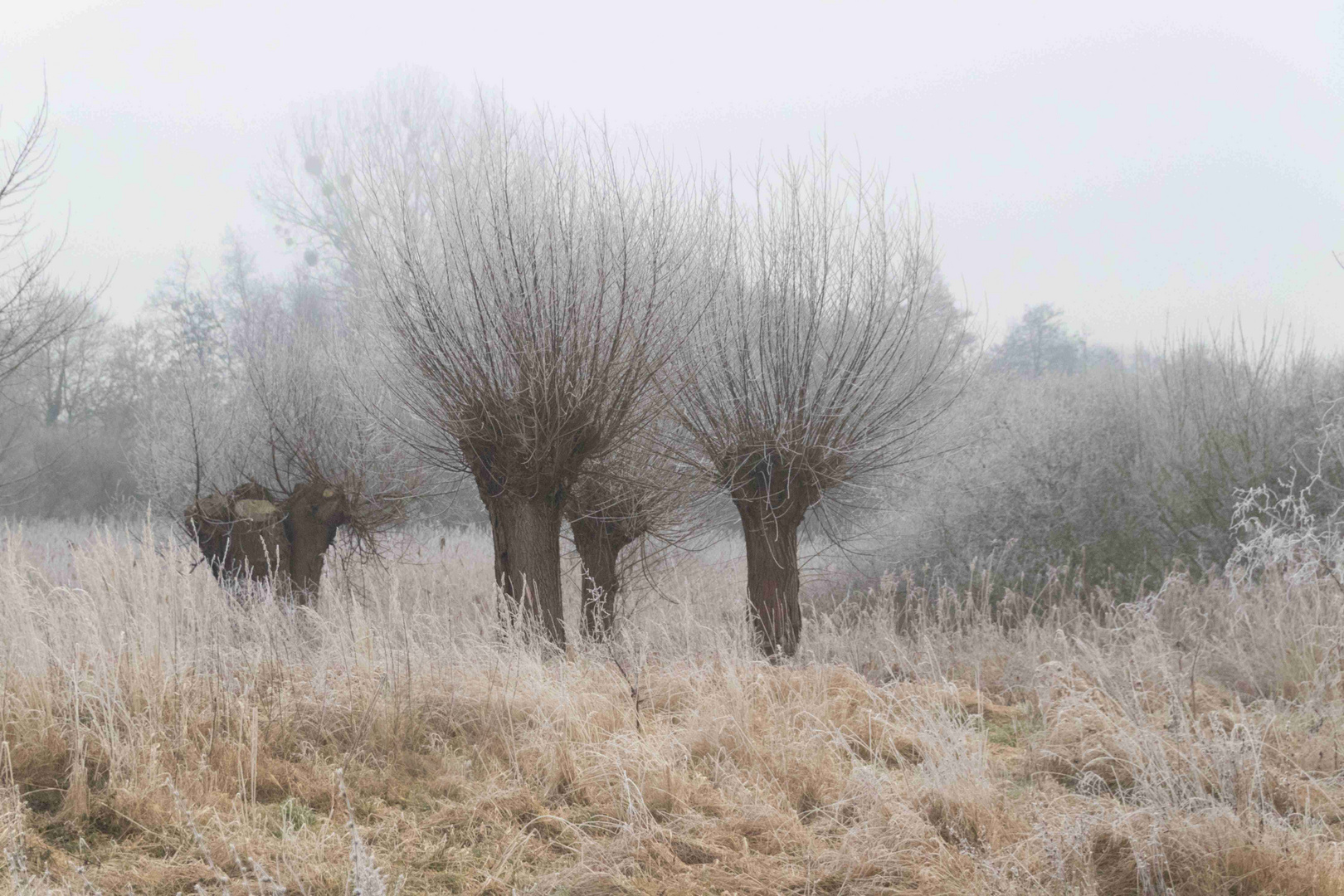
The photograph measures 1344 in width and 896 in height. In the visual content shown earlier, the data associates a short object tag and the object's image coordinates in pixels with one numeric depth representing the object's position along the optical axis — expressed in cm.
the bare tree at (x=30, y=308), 838
